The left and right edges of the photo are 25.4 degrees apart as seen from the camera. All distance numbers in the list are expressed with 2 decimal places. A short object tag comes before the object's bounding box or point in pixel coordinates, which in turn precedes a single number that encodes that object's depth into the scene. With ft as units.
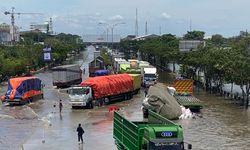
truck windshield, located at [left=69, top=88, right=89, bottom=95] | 169.89
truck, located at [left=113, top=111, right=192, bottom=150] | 70.79
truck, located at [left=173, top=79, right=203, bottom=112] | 161.14
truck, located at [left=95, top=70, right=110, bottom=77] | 269.56
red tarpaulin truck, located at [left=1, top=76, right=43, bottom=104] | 183.11
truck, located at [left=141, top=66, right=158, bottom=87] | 246.68
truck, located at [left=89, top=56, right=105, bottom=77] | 299.79
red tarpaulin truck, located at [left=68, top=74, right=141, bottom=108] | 170.19
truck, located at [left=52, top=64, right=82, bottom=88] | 242.17
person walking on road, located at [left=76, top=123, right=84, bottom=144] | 107.34
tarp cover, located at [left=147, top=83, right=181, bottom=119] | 144.15
